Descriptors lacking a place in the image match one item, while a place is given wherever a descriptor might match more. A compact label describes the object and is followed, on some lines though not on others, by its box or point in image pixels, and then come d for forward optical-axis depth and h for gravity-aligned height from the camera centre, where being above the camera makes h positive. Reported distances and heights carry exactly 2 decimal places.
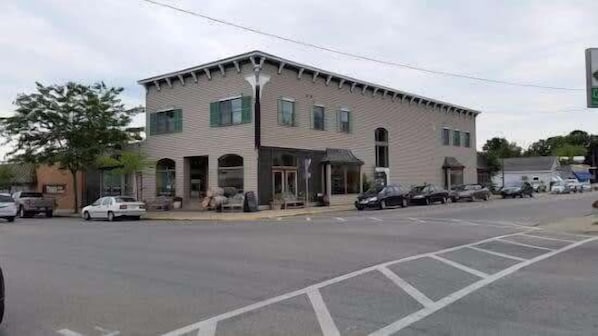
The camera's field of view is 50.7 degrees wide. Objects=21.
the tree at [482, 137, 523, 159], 124.79 +8.75
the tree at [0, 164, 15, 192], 54.52 +1.70
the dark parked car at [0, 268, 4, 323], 7.05 -1.12
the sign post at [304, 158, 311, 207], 38.06 +0.93
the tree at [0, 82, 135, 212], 40.84 +4.49
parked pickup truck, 40.56 -0.58
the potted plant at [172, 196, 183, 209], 40.88 -0.59
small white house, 97.62 +2.85
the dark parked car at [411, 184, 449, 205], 43.66 -0.37
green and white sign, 20.59 +3.68
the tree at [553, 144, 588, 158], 131.75 +7.56
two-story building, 37.91 +4.08
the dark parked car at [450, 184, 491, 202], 49.35 -0.33
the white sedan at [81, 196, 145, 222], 34.47 -0.78
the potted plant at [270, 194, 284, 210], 37.75 -0.64
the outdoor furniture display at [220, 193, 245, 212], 37.00 -0.64
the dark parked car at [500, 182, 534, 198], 57.41 -0.21
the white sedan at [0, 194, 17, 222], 34.44 -0.67
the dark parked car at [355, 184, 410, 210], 38.50 -0.48
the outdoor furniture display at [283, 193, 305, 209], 38.44 -0.66
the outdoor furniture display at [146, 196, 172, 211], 40.88 -0.64
